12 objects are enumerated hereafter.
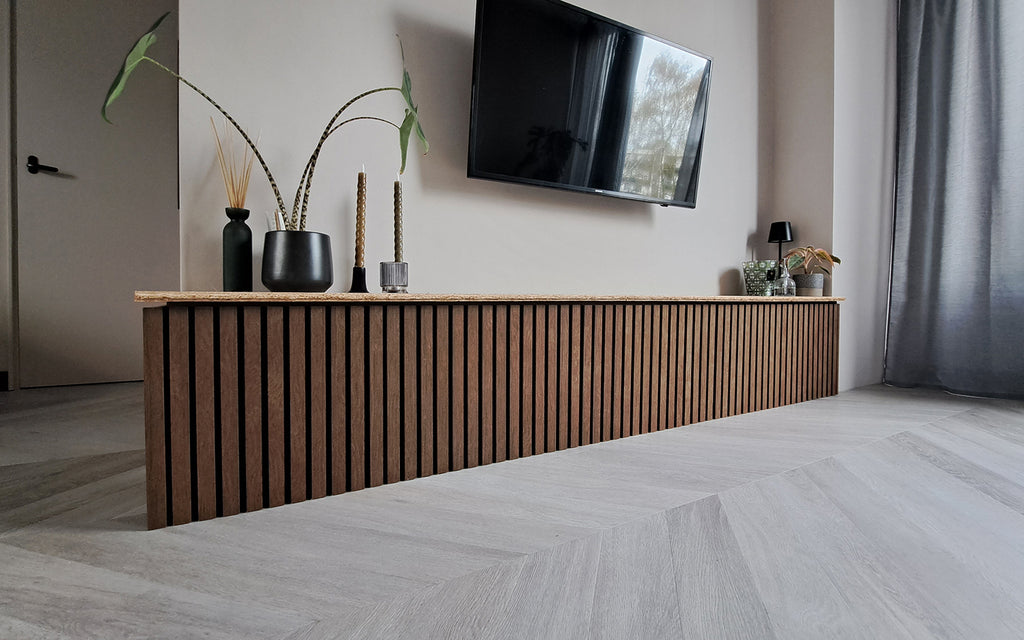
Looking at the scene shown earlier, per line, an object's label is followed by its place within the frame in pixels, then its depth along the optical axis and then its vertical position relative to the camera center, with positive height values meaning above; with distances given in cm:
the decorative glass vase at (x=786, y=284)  241 +10
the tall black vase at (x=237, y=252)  133 +11
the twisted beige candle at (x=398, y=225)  153 +22
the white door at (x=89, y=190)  257 +54
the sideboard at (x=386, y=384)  105 -21
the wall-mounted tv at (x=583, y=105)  175 +73
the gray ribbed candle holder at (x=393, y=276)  149 +7
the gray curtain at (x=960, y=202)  239 +51
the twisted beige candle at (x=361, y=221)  149 +22
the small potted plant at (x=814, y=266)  246 +20
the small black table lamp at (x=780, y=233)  255 +35
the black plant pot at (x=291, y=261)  129 +9
